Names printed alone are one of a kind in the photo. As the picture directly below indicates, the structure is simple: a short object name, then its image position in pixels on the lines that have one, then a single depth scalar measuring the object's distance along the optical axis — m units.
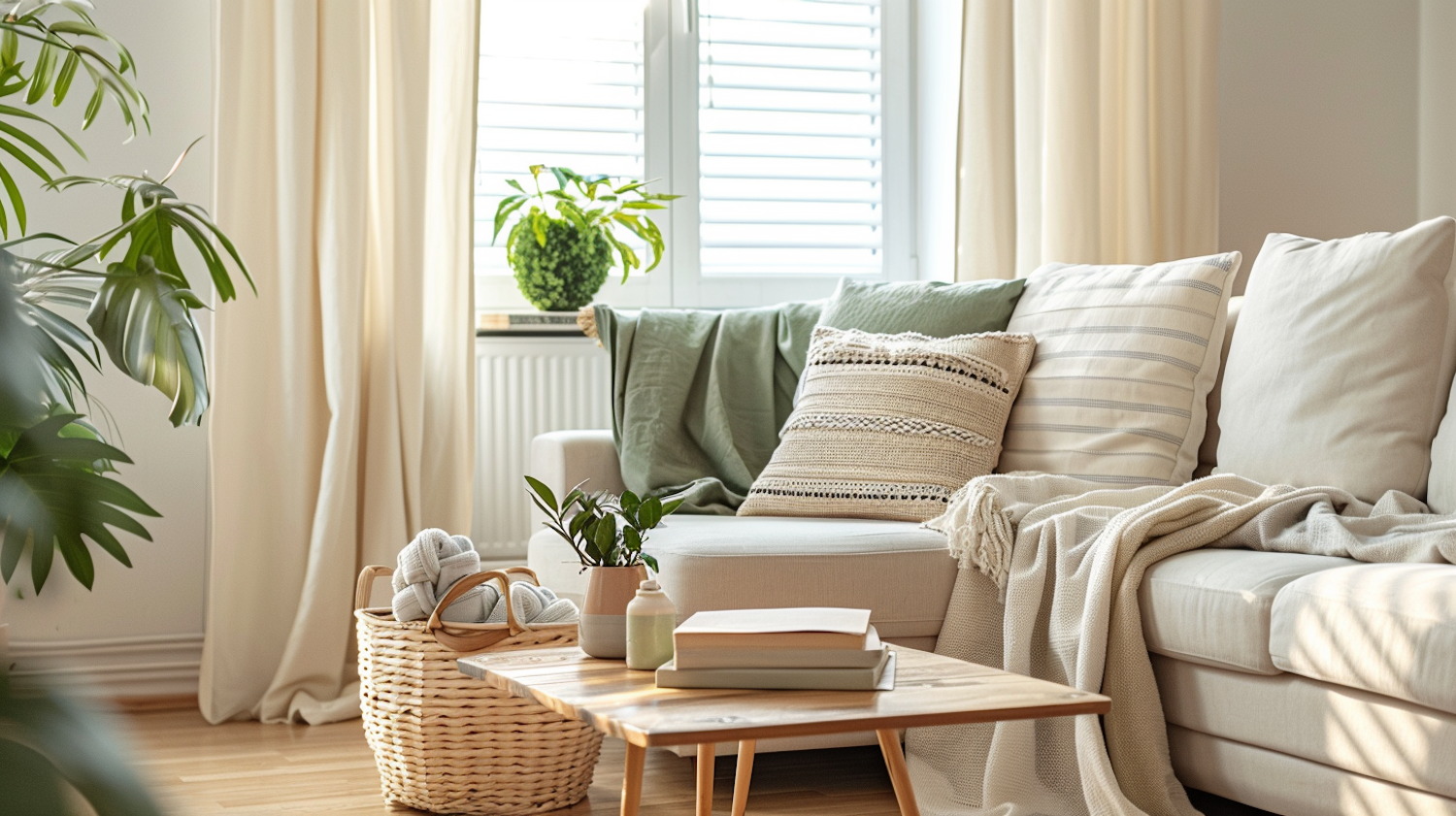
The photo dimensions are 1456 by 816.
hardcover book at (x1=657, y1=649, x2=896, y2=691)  1.26
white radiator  3.33
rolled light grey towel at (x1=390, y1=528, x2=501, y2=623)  2.00
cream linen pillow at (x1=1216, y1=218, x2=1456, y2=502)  2.17
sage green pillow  2.71
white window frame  3.65
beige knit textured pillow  2.46
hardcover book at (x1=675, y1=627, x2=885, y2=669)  1.27
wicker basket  2.03
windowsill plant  3.29
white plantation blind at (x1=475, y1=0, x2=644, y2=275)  3.50
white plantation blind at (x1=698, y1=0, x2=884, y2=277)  3.71
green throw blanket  2.76
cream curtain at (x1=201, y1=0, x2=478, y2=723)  2.88
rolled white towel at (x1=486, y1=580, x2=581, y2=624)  2.03
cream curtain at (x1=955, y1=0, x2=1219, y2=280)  3.48
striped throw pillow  2.42
